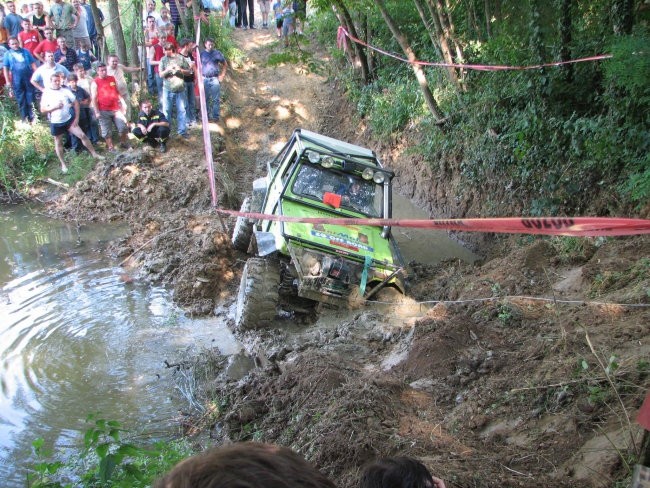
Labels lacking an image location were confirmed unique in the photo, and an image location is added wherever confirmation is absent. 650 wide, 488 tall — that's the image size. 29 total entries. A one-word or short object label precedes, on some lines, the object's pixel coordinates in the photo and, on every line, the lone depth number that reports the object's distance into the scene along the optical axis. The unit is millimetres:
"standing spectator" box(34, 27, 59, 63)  11164
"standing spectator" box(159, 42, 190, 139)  11211
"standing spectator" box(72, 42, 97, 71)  12031
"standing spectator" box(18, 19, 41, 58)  11289
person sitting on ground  10988
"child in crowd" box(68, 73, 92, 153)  10672
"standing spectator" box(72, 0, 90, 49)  12203
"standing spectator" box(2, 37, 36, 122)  10828
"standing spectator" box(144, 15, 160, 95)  12234
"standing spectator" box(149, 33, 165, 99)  12133
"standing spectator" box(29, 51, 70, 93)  10562
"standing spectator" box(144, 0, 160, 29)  12847
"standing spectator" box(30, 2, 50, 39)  11711
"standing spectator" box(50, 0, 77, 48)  11914
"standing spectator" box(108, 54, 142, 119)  11117
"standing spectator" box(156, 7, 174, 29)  13023
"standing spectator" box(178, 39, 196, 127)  11702
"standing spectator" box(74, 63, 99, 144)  10922
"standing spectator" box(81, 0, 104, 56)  12742
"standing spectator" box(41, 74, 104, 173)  10414
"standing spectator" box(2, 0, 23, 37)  11406
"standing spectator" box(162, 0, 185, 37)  14227
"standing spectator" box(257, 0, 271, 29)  20266
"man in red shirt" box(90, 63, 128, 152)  10859
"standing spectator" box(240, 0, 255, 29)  19000
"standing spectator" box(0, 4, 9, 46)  11391
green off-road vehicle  6352
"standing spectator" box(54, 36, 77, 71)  11133
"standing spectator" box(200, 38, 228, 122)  12344
